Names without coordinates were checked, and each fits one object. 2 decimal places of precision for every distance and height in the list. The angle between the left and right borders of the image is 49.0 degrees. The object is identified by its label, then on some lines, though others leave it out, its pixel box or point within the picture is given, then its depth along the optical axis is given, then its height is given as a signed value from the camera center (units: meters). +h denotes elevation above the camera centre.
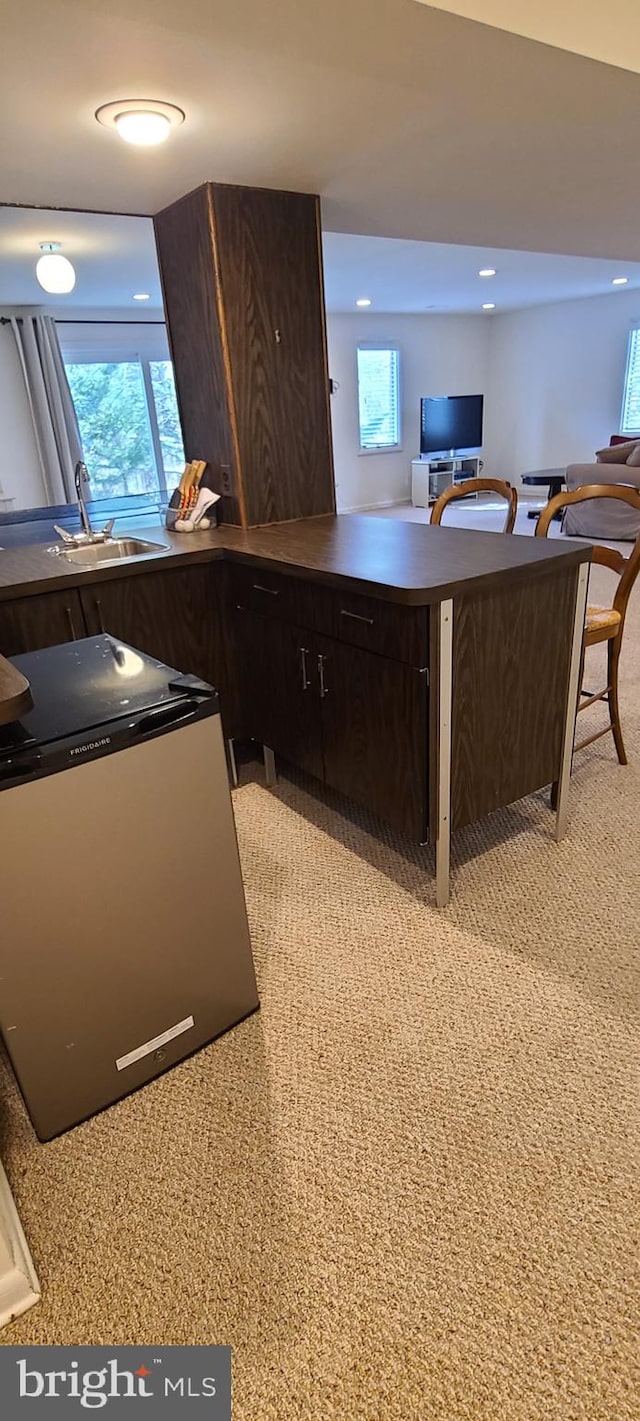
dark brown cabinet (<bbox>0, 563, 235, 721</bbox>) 2.11 -0.56
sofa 6.04 -0.92
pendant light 3.35 +0.70
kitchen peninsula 1.69 -0.59
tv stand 9.02 -0.85
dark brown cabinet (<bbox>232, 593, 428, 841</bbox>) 1.76 -0.79
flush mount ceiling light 1.77 +0.73
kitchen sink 2.68 -0.44
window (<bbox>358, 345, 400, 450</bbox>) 8.52 +0.14
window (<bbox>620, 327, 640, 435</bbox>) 7.91 -0.02
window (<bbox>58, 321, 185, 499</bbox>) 6.73 +0.20
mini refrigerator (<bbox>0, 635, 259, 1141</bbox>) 1.16 -0.76
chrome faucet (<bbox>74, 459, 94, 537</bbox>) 2.68 -0.18
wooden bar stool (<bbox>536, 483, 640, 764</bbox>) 2.25 -0.63
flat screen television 9.02 -0.23
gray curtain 6.17 +0.24
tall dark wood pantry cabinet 2.45 +0.26
